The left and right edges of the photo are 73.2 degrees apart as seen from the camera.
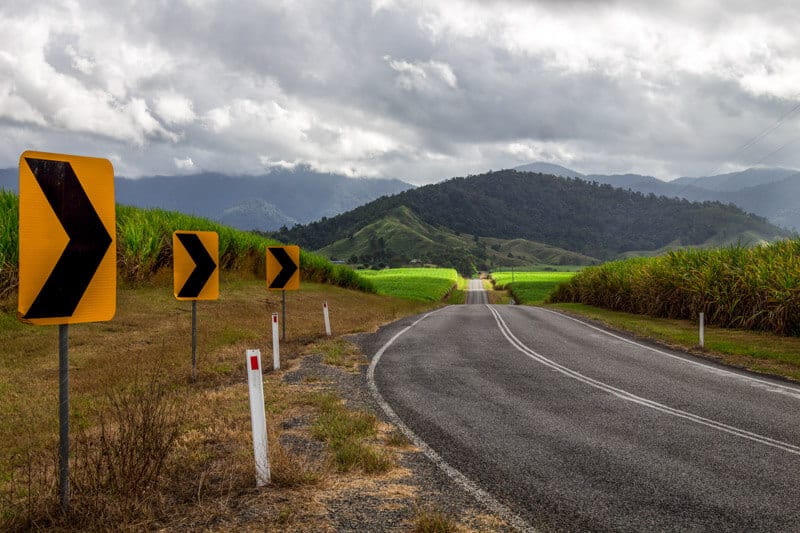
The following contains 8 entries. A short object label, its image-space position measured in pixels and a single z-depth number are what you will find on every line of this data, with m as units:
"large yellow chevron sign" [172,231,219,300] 9.74
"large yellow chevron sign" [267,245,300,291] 14.01
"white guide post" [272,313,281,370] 11.48
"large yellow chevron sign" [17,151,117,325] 3.82
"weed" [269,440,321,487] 5.20
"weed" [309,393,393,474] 5.93
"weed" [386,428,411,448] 6.78
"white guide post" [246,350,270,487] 5.17
